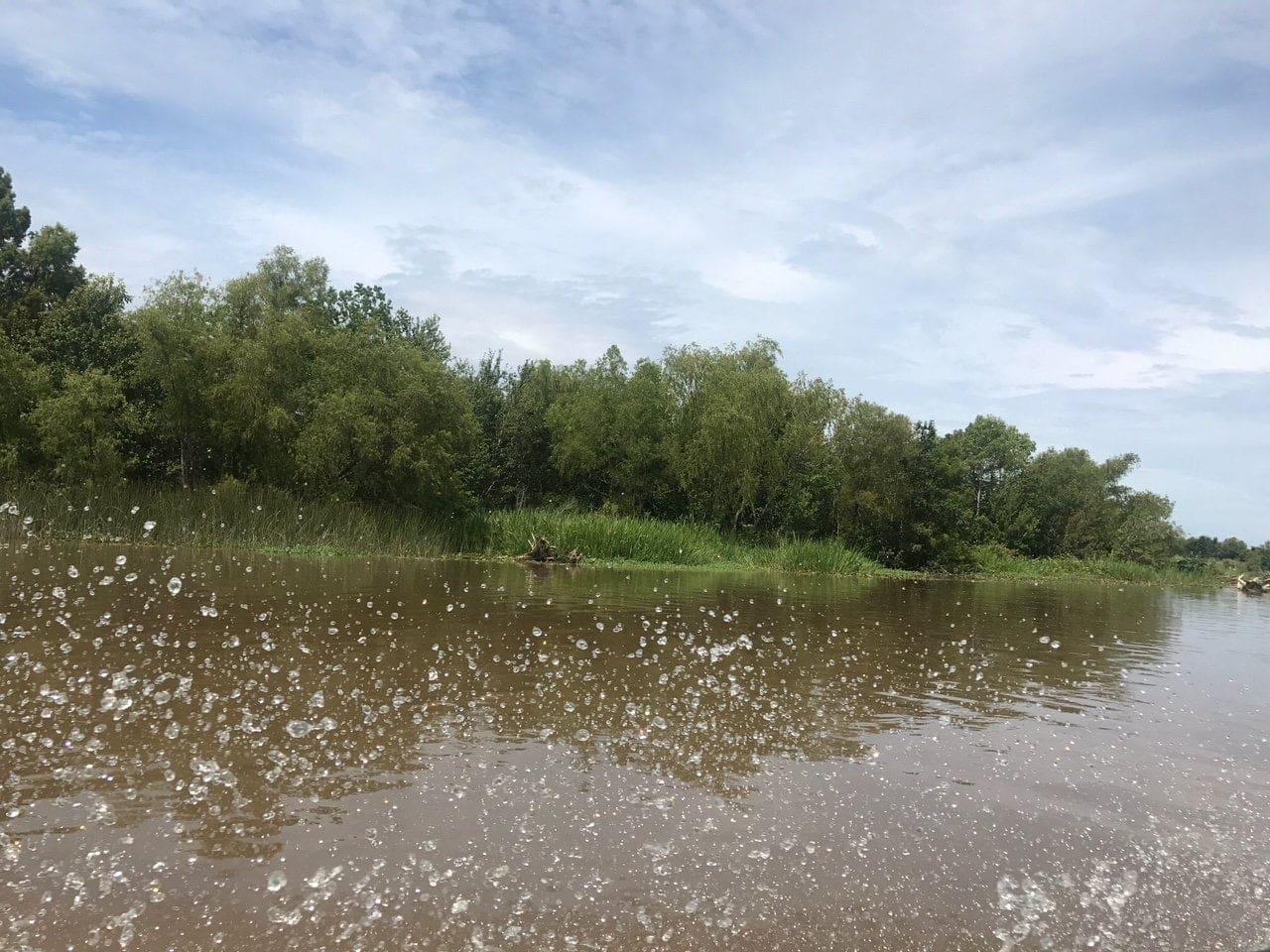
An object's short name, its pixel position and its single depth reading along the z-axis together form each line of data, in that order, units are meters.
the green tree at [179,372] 24.25
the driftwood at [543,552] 25.42
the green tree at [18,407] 21.59
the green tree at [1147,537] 50.09
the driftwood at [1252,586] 39.06
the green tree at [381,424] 26.58
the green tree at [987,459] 56.61
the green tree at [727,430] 35.72
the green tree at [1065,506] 52.50
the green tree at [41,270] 35.53
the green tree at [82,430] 21.61
